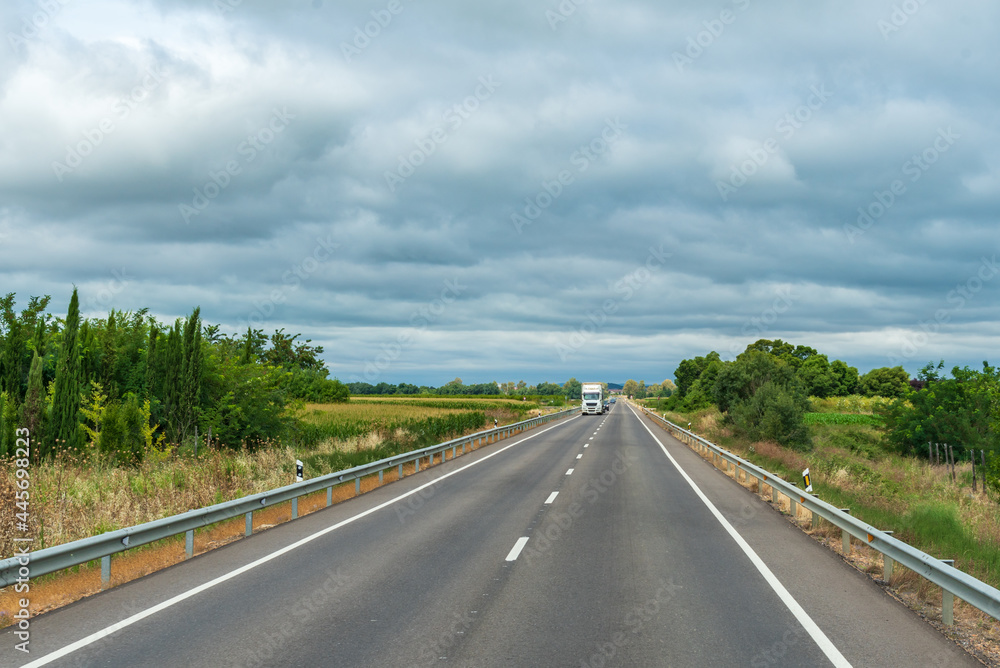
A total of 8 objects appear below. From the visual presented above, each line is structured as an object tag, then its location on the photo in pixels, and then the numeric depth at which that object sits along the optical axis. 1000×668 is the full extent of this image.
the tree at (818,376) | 138.62
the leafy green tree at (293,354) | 103.56
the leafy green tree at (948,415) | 41.66
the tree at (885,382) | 139.62
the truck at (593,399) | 89.38
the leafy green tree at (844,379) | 145.38
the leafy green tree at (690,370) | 166.25
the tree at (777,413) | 37.34
